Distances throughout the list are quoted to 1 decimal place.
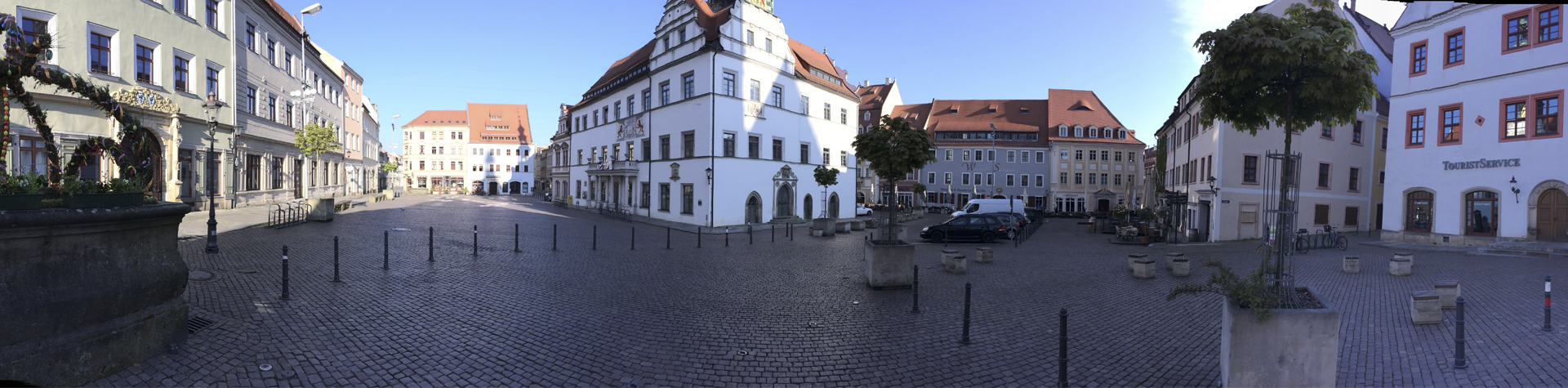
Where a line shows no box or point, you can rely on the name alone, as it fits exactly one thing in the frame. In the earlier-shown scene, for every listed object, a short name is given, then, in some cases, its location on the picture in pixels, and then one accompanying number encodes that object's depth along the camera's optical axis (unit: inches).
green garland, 233.1
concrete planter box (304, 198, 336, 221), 897.5
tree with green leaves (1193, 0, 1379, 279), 253.0
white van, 1461.6
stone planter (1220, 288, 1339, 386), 218.5
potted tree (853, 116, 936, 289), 462.9
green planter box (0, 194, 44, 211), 201.3
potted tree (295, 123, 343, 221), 1266.0
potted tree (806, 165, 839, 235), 1229.1
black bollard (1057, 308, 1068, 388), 247.8
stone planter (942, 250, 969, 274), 530.6
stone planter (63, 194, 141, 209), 221.0
